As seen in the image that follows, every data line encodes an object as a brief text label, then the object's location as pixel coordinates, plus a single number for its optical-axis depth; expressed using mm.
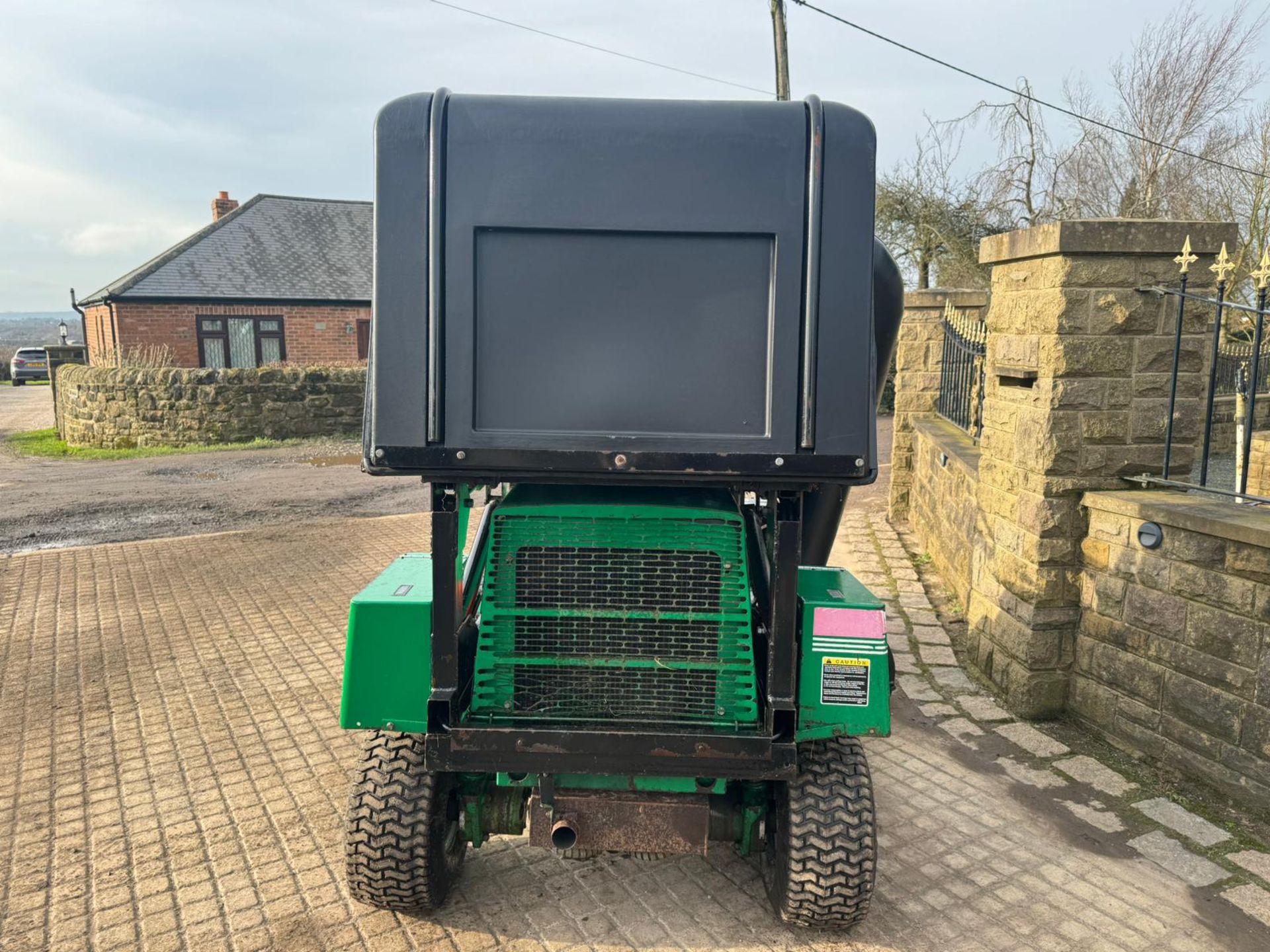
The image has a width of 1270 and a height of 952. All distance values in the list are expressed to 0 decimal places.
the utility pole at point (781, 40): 14609
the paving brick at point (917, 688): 5312
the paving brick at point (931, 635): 6219
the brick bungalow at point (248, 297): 24266
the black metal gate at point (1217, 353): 3896
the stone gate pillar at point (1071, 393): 4574
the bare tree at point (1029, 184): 24203
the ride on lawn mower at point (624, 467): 2639
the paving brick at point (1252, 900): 3264
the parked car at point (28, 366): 37375
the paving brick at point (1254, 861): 3504
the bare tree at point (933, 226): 24812
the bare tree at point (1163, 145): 22094
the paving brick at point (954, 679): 5445
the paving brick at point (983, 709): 5008
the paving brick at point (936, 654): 5883
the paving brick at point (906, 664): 5734
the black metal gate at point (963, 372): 7754
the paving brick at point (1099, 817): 3850
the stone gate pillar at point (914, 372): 9781
